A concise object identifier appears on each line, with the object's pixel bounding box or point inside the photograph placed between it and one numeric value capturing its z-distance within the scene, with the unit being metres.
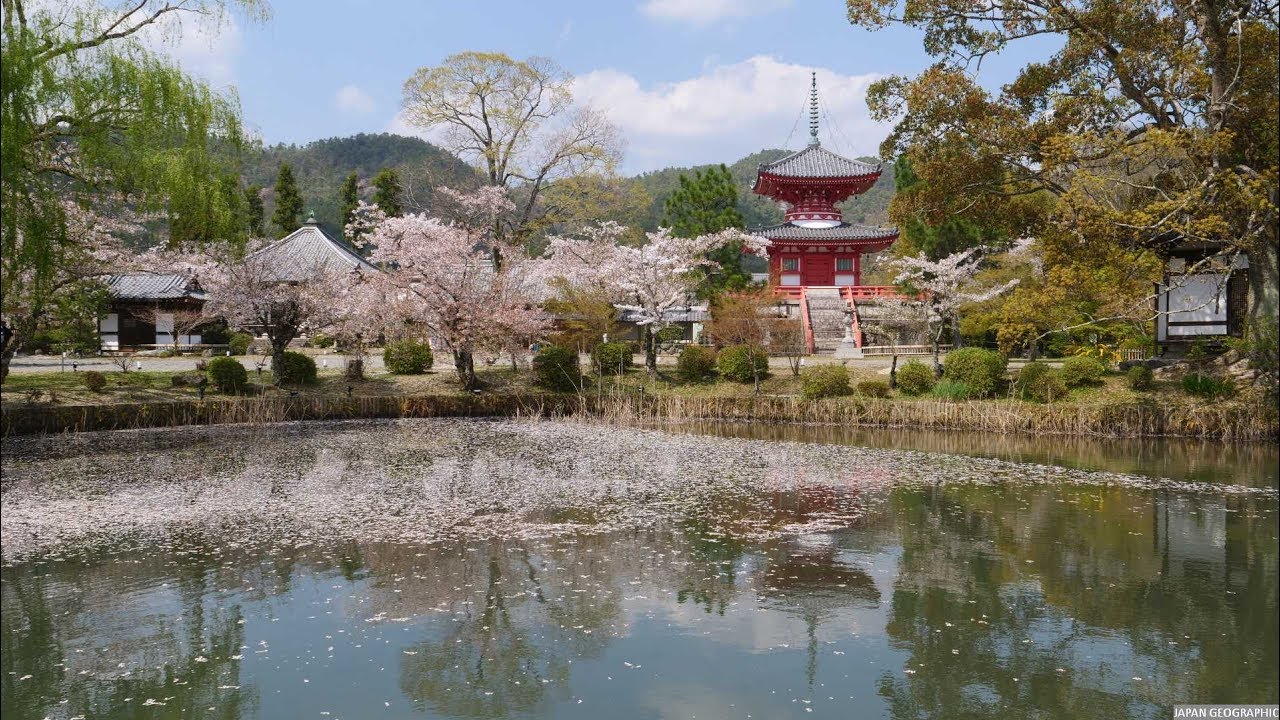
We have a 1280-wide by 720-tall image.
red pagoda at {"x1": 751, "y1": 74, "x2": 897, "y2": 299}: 33.38
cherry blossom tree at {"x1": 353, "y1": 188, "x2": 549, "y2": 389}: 21.83
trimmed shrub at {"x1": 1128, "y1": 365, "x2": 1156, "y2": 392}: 19.22
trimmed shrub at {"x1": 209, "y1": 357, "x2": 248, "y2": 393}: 19.83
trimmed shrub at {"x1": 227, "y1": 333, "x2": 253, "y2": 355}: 28.33
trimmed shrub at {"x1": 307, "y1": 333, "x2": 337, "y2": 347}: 30.19
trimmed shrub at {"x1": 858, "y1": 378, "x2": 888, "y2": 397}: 21.02
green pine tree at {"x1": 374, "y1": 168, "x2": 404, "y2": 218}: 40.38
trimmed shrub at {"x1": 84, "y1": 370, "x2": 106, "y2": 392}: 18.41
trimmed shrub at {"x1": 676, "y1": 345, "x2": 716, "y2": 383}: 23.34
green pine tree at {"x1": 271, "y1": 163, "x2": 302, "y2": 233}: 43.38
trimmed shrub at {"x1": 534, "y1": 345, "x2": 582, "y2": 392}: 22.66
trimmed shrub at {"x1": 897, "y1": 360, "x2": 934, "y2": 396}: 20.88
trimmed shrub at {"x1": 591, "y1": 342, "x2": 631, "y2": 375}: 23.55
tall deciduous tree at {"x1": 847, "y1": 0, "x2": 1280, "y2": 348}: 15.24
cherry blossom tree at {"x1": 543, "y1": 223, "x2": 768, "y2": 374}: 24.27
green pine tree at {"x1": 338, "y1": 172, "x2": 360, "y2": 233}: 43.56
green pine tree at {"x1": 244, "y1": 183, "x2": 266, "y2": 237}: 41.41
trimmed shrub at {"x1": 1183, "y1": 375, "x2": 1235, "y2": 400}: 17.70
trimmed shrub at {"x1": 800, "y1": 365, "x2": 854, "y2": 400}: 20.86
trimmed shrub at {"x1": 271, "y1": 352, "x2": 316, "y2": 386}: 21.30
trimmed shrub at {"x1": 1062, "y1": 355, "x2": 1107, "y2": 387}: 19.56
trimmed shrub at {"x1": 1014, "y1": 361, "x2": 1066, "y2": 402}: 19.44
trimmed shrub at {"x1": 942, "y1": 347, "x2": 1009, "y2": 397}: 19.97
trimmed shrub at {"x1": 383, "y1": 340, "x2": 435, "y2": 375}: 23.03
